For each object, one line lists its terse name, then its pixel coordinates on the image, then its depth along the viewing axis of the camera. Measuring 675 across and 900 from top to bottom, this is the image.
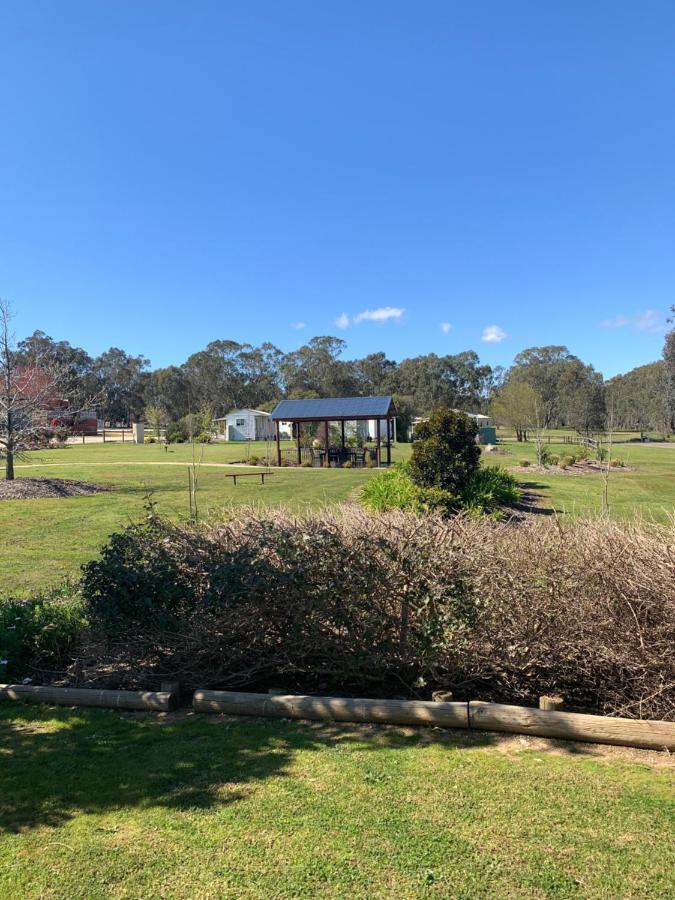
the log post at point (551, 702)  3.86
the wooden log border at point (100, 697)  4.32
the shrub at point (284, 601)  4.22
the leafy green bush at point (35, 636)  5.10
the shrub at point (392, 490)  11.27
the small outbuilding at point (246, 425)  61.12
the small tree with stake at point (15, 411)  17.39
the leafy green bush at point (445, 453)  11.98
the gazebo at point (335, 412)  27.44
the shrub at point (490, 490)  12.22
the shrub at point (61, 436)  43.66
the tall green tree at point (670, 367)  47.28
